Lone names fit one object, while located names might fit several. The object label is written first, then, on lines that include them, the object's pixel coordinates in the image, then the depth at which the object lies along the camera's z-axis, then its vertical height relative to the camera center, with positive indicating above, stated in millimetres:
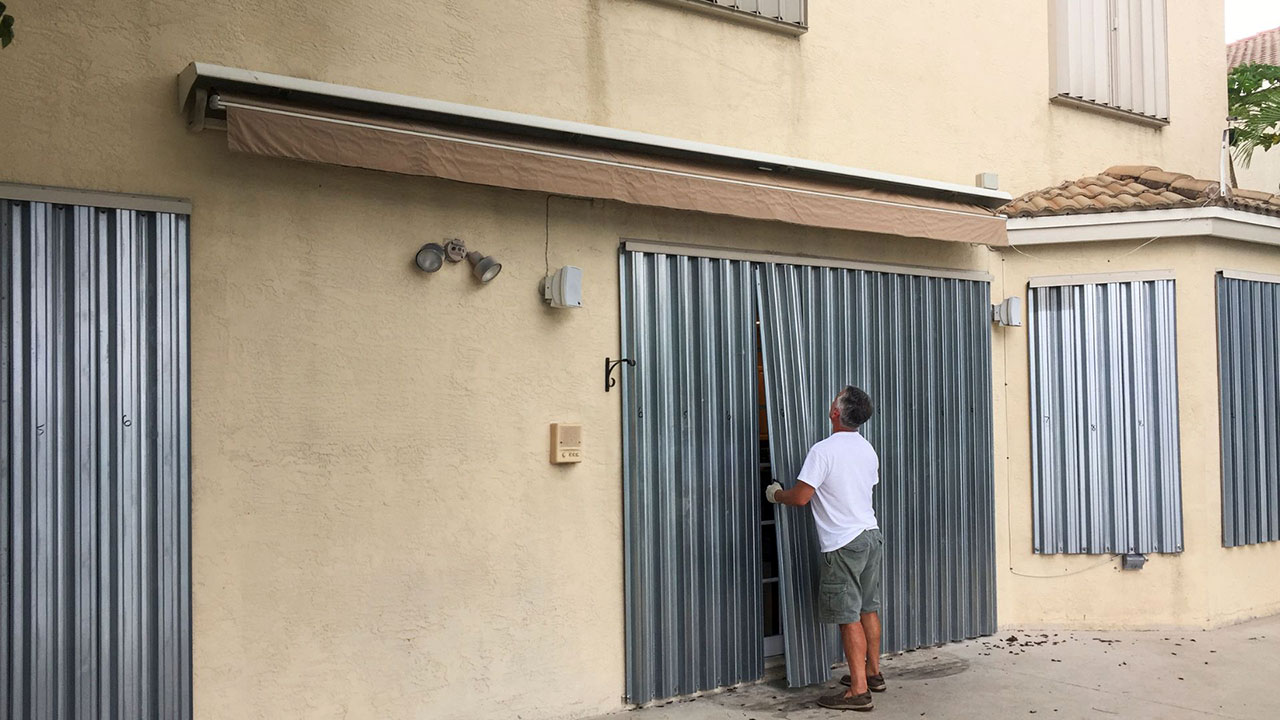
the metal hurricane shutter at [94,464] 4332 -276
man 6117 -797
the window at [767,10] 6688 +2475
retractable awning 4699 +1238
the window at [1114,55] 8781 +2850
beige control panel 5816 -285
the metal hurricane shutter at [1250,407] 8148 -207
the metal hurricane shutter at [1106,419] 7996 -279
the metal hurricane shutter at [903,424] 6652 -260
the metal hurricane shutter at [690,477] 6105 -525
